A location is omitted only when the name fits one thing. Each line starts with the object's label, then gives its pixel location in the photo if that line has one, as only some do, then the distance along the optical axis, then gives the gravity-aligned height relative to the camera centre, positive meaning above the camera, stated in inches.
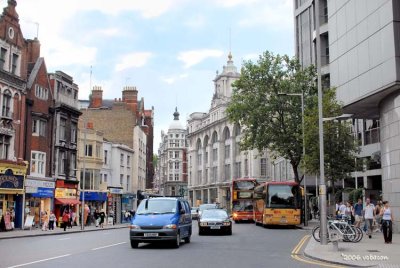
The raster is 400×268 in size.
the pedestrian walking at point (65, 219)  1478.8 -75.3
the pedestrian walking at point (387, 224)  817.5 -49.8
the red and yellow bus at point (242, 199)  1877.5 -23.3
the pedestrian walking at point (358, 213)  1051.2 -41.2
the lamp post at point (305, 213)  1531.6 -61.8
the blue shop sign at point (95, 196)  2177.4 -14.9
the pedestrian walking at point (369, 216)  958.2 -43.3
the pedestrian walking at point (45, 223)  1483.1 -88.0
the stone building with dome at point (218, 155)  4072.3 +328.6
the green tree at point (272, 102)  1841.8 +321.1
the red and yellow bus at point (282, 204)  1407.5 -30.9
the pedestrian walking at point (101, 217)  1795.0 -84.6
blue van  729.0 -41.5
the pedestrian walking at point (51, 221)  1525.6 -83.1
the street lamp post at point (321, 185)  791.7 +10.8
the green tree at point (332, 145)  1263.5 +115.8
